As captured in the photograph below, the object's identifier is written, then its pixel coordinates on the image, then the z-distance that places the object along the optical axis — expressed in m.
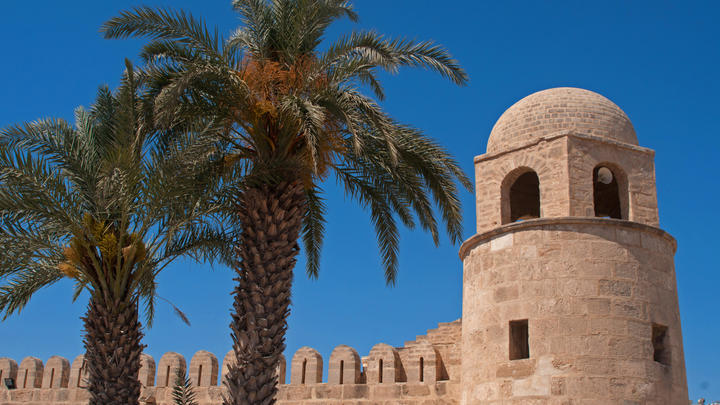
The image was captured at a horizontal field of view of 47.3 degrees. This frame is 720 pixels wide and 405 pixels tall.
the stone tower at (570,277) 10.84
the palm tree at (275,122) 10.32
